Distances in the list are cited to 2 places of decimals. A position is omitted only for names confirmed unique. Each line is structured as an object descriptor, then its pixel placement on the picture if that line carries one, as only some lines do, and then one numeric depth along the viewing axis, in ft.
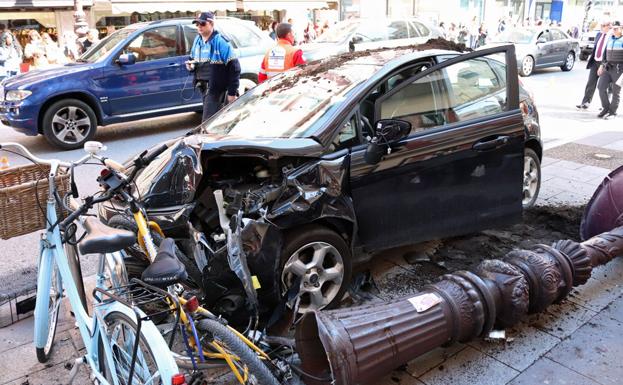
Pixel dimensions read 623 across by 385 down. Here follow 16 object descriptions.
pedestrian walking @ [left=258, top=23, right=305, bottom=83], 22.74
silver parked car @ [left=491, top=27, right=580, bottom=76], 57.62
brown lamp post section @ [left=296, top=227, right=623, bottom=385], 8.95
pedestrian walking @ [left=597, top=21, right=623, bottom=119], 34.01
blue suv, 27.78
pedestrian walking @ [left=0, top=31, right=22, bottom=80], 48.52
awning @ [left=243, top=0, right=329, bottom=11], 70.69
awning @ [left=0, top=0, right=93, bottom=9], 57.48
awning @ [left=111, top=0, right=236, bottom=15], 60.39
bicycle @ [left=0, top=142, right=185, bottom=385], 7.27
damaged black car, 11.06
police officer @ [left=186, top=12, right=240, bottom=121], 23.71
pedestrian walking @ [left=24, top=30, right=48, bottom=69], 47.60
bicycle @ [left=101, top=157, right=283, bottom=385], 7.46
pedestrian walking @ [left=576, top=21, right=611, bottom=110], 35.65
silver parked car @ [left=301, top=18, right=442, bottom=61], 43.29
